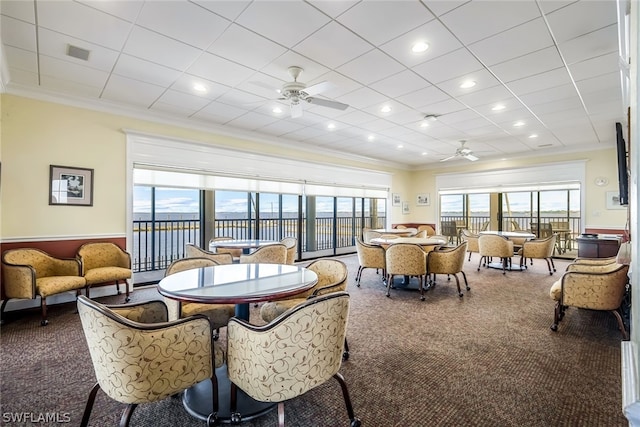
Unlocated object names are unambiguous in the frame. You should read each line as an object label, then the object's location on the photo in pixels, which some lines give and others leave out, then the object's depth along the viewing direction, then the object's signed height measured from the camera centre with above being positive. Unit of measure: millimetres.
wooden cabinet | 5375 -582
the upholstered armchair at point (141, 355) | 1521 -731
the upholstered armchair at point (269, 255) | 3998 -556
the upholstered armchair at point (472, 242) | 7224 -657
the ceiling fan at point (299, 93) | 3359 +1359
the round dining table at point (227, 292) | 1902 -500
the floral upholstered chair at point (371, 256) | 5004 -683
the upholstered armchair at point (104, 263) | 4121 -715
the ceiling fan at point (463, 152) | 6781 +1383
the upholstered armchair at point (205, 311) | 2518 -815
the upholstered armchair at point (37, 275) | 3562 -767
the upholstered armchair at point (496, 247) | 6141 -663
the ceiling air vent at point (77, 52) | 3082 +1654
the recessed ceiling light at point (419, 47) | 2965 +1642
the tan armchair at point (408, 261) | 4484 -683
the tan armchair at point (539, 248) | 6141 -682
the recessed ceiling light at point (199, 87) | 3967 +1657
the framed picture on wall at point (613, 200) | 6820 +314
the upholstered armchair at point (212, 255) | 3727 -520
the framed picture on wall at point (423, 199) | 10242 +501
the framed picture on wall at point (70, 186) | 4227 +398
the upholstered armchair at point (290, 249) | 5203 -596
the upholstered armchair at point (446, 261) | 4605 -706
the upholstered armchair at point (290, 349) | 1593 -723
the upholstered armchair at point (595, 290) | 3021 -759
